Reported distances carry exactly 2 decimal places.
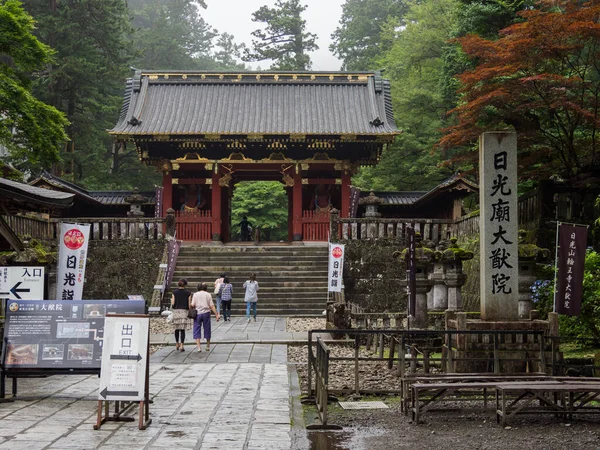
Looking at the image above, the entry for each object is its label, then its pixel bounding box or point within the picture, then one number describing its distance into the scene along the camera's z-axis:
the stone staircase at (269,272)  21.36
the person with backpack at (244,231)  34.12
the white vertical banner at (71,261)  16.50
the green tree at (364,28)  56.12
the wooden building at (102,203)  28.48
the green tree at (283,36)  53.28
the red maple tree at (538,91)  15.23
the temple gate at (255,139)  27.38
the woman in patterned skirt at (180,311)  13.88
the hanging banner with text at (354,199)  27.95
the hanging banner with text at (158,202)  28.31
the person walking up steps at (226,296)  19.06
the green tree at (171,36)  54.50
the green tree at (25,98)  16.72
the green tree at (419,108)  33.09
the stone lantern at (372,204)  27.92
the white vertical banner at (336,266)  20.12
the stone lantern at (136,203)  28.23
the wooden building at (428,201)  25.67
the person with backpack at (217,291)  19.58
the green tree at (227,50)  80.11
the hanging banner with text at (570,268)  12.05
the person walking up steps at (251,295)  19.59
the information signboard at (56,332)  8.67
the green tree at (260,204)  41.19
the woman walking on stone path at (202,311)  13.84
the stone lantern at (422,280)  13.95
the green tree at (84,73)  35.44
